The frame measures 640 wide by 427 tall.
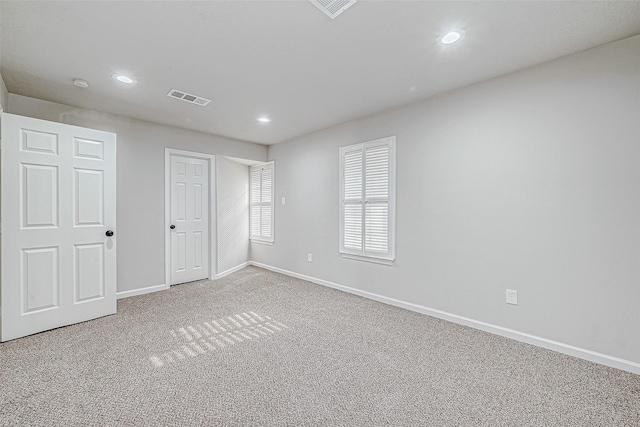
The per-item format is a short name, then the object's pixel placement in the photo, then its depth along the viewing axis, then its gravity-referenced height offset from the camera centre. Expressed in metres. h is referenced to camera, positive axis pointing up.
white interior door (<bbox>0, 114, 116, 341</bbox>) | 2.54 -0.11
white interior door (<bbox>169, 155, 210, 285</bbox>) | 4.35 -0.09
